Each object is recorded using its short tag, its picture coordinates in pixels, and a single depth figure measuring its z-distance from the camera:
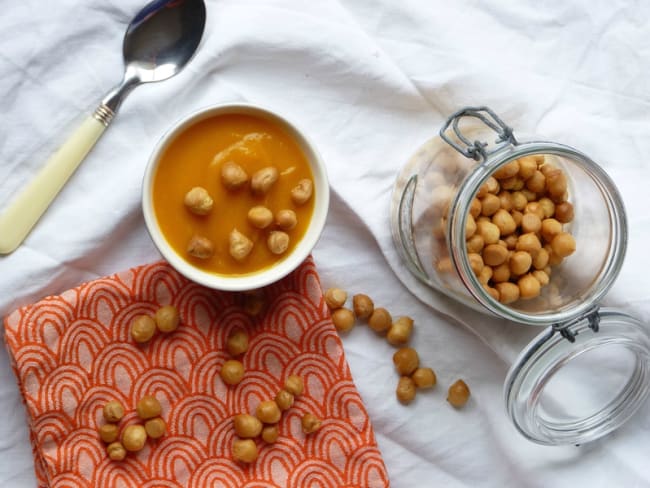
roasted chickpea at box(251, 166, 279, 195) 0.95
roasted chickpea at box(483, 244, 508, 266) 0.98
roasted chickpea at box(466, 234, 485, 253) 0.98
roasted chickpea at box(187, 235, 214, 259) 0.94
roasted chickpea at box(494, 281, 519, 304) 0.99
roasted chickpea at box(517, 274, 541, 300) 1.00
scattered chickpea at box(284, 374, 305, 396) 1.07
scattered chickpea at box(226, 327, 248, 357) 1.05
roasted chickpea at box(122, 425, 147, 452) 1.03
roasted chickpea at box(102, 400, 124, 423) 1.03
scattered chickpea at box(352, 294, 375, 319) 1.11
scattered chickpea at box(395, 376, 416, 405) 1.12
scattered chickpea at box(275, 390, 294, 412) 1.06
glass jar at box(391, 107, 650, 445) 0.96
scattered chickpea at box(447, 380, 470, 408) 1.14
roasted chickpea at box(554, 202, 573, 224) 1.02
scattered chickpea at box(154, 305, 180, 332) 1.03
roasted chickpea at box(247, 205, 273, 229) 0.95
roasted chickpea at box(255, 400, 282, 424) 1.06
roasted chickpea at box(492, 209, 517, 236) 1.00
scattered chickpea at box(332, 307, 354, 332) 1.11
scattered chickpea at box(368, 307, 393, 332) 1.11
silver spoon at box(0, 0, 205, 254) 1.04
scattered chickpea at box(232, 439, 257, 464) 1.06
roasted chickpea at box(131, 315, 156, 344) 1.03
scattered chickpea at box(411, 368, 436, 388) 1.12
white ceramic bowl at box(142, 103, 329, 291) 0.94
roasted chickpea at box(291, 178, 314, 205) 0.98
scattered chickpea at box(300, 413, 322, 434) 1.07
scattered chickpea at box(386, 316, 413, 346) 1.11
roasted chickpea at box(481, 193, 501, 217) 0.99
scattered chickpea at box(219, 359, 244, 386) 1.05
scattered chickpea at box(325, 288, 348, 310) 1.10
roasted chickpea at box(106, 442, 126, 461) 1.04
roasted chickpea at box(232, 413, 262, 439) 1.05
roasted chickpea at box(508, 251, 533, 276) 0.99
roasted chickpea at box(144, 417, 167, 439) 1.04
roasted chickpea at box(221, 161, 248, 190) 0.94
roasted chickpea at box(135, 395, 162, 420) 1.03
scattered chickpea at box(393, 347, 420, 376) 1.12
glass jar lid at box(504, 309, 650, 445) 1.01
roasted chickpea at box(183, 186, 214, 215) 0.93
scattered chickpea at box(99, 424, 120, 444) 1.03
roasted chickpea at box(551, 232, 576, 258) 0.99
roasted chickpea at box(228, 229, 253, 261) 0.95
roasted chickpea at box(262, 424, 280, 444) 1.07
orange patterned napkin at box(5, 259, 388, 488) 1.03
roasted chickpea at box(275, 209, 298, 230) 0.97
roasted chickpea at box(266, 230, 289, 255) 0.97
